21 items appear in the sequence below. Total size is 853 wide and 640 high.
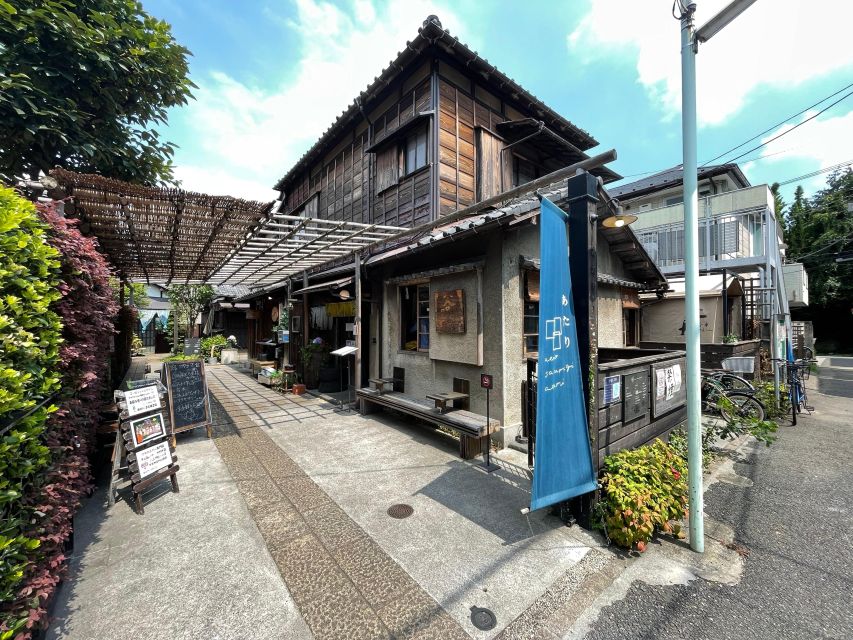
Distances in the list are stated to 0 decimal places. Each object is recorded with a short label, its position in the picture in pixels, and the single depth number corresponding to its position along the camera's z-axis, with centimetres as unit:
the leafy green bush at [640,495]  351
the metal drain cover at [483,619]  265
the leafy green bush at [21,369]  201
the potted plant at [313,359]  1122
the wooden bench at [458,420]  558
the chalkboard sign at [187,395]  644
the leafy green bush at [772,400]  806
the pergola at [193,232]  494
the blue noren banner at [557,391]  345
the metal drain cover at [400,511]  412
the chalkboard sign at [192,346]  1532
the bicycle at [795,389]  784
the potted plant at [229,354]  1886
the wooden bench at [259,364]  1382
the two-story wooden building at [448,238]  630
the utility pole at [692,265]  344
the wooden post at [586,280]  381
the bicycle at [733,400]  714
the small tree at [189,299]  2020
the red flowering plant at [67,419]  226
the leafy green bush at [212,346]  1877
